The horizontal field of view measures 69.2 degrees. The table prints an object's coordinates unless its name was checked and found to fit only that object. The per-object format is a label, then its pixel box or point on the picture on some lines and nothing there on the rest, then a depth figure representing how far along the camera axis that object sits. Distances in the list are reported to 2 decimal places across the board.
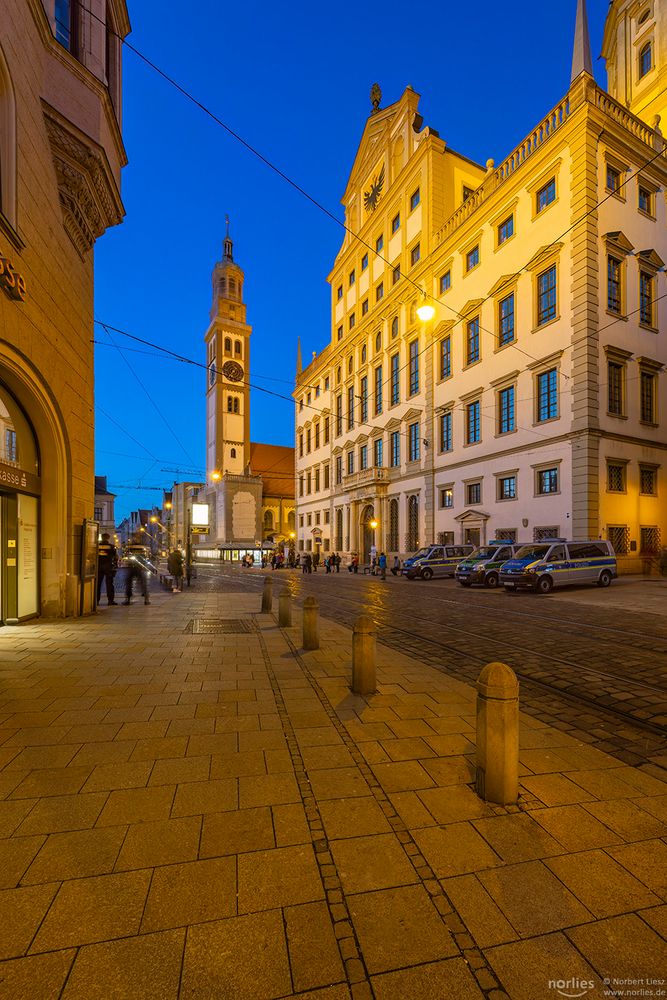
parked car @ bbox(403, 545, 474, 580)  25.56
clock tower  72.69
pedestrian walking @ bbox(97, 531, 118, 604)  14.58
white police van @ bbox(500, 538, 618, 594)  17.89
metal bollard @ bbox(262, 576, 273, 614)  12.49
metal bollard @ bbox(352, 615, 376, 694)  5.47
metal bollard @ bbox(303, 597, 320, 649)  7.69
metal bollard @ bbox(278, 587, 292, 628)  10.09
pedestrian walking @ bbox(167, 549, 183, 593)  19.46
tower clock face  68.94
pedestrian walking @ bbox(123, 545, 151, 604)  13.98
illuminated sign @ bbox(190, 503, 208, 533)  23.41
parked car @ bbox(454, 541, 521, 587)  20.91
